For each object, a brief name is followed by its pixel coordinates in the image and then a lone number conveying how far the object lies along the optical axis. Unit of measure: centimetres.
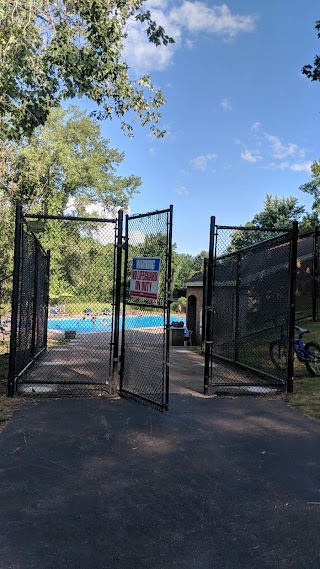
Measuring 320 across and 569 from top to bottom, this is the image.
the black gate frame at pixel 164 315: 507
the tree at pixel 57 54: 616
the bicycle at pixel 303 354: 704
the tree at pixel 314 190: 2277
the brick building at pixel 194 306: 2336
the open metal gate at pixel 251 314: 617
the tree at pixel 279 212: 2922
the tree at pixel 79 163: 2350
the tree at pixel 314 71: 1002
